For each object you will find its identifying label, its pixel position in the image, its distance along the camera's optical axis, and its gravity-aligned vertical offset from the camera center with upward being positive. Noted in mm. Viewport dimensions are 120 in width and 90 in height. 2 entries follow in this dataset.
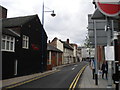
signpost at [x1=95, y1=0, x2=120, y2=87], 3414 +1058
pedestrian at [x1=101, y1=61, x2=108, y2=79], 14235 -1541
